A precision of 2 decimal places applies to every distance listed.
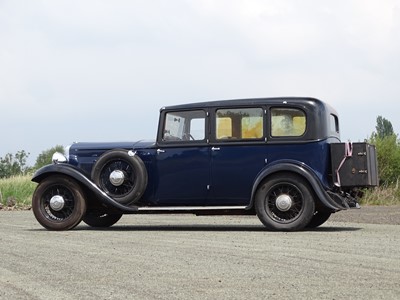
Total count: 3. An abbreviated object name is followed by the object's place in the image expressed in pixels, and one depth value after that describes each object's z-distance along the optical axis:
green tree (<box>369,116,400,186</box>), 29.89
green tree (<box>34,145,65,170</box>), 77.31
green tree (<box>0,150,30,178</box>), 73.44
